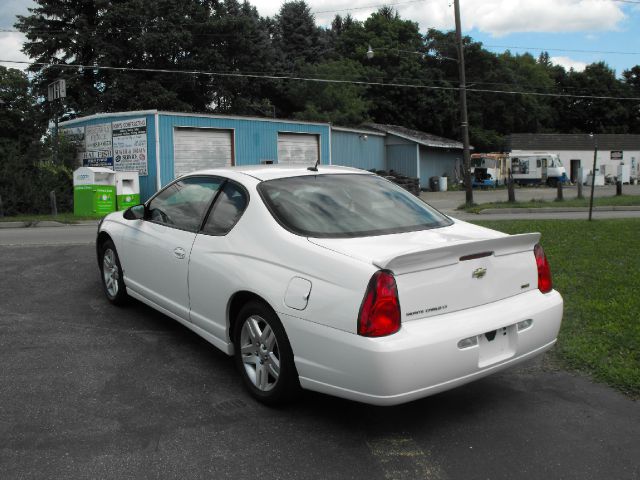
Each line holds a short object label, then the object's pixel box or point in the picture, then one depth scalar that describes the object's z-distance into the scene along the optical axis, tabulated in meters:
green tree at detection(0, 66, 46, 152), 24.91
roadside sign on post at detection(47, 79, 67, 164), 21.45
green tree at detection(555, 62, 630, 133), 75.69
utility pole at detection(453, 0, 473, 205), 23.04
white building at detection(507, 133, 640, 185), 55.47
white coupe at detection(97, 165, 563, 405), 3.20
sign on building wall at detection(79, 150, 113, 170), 23.45
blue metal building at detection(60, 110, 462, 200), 22.33
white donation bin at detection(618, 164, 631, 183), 47.26
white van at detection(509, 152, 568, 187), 42.69
